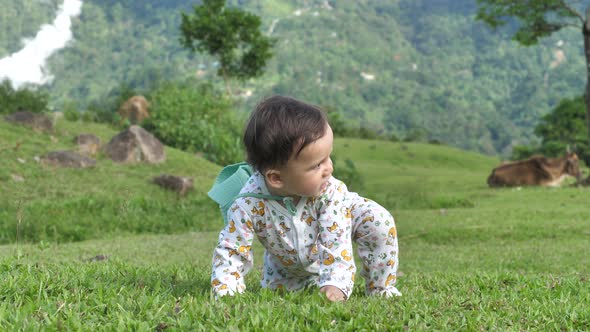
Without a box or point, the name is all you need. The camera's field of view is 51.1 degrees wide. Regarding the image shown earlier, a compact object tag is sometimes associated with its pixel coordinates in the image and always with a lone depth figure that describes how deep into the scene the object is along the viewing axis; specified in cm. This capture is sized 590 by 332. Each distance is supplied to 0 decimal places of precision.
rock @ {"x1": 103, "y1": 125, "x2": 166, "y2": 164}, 1302
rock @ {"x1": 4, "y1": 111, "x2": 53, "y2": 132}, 1346
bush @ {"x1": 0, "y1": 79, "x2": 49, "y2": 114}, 1622
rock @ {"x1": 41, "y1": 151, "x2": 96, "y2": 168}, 1170
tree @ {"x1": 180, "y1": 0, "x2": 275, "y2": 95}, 2423
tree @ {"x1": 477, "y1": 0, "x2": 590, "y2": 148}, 1775
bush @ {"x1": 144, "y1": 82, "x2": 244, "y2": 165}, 1661
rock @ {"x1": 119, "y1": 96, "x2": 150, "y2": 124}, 2047
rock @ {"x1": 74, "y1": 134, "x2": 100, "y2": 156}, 1304
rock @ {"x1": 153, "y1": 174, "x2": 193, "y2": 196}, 1148
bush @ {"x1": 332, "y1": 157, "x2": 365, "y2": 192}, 1662
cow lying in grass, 1642
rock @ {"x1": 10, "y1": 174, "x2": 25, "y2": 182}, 1067
